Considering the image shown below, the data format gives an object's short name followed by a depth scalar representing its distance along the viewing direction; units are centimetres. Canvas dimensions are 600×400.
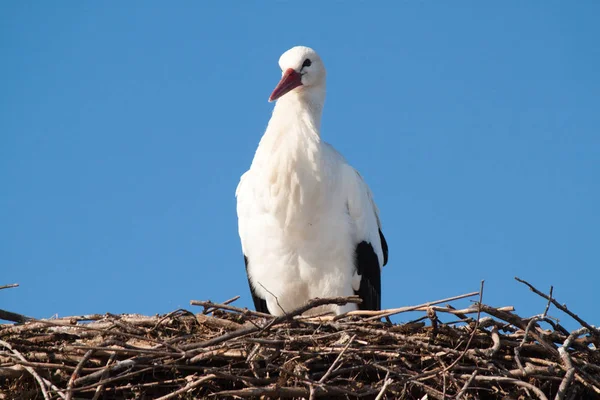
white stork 1353
